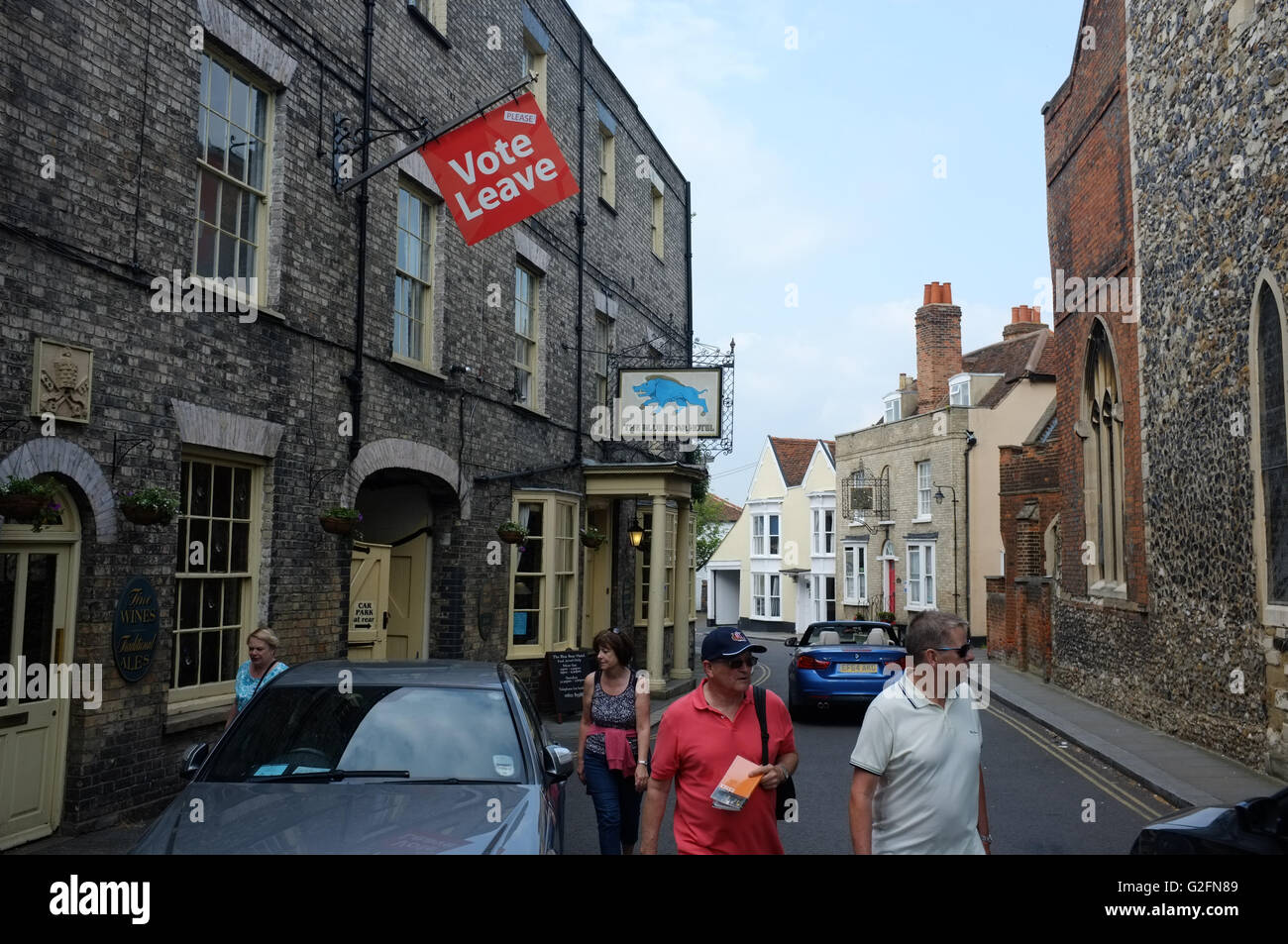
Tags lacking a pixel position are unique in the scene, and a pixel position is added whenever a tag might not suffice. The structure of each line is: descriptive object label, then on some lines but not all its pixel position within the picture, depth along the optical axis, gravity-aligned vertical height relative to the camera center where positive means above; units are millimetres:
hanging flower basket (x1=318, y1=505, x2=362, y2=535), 10117 +369
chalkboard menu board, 14242 -1590
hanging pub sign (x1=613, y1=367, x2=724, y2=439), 17125 +2526
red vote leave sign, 10602 +3935
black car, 4398 -1155
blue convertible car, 13883 -1455
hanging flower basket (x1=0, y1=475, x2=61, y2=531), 6387 +340
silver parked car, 4211 -992
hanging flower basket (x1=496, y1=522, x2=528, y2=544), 13805 +342
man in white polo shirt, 3816 -744
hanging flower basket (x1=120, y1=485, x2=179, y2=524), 7570 +365
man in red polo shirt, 4121 -771
